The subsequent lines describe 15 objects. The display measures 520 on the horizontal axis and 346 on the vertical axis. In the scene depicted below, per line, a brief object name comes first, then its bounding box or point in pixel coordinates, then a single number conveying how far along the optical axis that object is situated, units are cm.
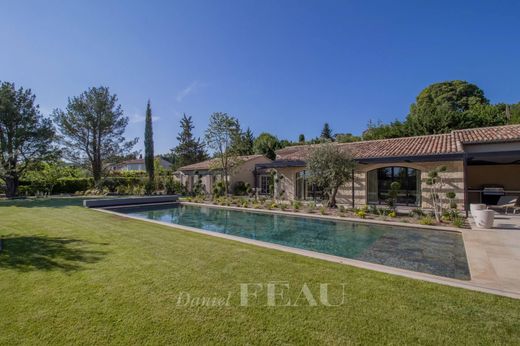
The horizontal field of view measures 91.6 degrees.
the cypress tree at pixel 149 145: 3475
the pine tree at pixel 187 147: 5047
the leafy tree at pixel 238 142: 2464
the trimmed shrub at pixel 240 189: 2794
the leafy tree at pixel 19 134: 2505
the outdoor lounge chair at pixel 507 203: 1349
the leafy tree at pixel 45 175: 2843
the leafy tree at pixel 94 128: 2905
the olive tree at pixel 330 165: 1558
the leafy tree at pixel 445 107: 2834
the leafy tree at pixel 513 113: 2754
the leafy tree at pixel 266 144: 3816
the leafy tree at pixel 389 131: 3173
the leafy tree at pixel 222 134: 2398
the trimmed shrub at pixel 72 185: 3103
